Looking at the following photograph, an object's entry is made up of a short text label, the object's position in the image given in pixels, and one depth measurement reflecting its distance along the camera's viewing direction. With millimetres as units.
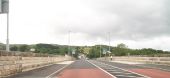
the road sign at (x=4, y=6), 9630
